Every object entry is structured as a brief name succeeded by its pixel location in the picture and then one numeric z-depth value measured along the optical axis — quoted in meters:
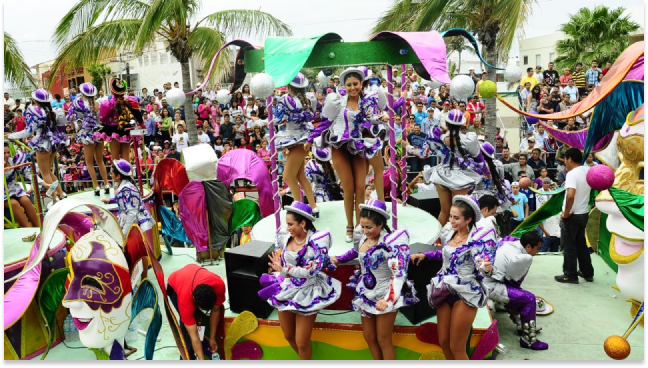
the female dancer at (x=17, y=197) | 7.80
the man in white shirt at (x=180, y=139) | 13.77
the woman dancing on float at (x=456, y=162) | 6.38
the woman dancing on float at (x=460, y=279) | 4.41
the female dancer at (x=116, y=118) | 8.74
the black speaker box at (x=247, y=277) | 5.43
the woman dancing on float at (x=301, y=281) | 4.62
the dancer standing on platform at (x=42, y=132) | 8.66
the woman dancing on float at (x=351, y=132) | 5.62
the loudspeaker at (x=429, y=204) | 7.53
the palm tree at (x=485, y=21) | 10.50
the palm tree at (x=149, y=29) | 11.76
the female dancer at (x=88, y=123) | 9.00
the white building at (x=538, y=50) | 33.79
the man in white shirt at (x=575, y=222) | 6.31
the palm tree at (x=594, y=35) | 18.75
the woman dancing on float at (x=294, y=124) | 6.35
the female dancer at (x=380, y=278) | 4.46
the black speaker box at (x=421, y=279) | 5.17
